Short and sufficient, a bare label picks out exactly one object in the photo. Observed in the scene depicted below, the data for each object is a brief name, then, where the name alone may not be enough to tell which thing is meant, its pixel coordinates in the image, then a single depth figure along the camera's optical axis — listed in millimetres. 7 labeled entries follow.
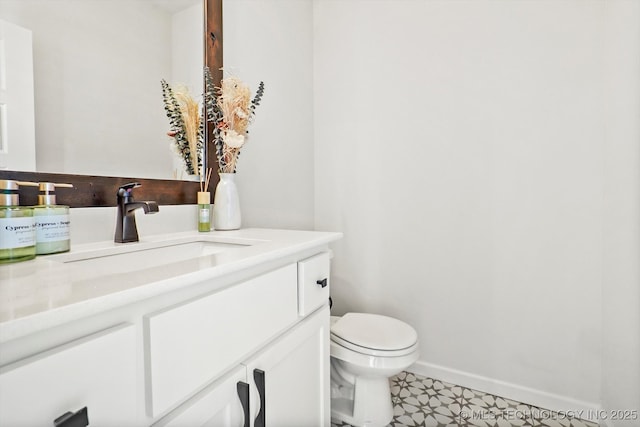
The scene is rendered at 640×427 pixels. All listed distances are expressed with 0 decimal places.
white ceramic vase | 1162
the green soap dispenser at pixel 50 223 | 687
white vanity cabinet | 504
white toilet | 1249
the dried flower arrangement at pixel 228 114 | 1140
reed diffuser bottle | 1125
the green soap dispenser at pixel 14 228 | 602
